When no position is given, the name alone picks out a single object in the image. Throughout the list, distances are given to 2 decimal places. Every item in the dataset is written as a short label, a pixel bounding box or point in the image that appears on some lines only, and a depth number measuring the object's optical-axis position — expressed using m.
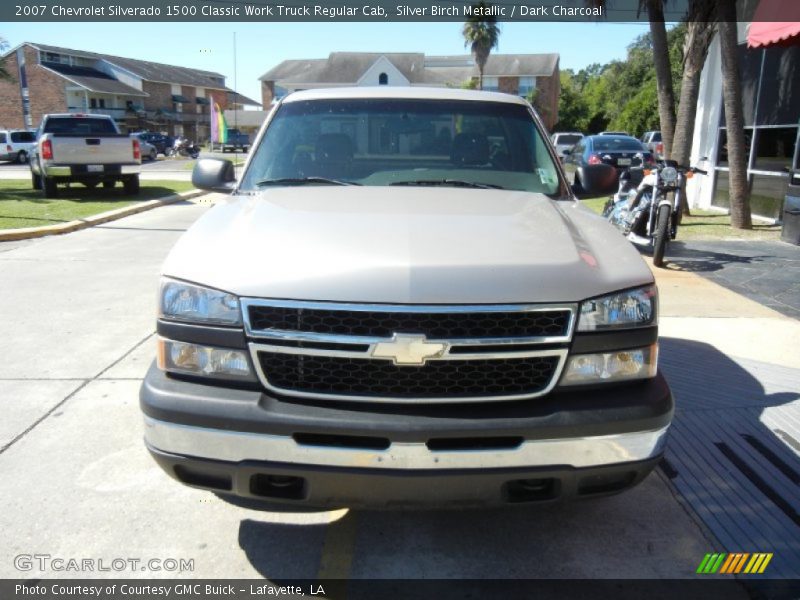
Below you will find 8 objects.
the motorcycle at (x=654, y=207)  8.23
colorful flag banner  19.48
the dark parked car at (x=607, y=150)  16.31
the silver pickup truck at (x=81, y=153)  14.49
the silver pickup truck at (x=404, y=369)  2.26
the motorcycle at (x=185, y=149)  44.91
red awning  9.20
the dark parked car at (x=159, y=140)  47.36
